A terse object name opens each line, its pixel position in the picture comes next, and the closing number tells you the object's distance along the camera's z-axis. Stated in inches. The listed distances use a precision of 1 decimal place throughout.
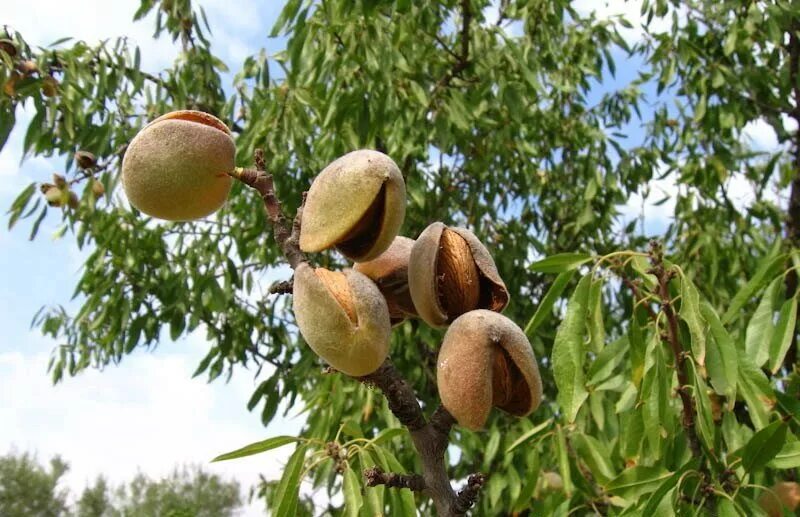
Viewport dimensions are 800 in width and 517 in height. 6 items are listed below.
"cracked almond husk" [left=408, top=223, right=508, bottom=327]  11.6
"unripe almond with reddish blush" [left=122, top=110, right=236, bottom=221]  11.9
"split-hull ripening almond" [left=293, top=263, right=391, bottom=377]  10.6
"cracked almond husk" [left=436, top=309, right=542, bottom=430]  10.8
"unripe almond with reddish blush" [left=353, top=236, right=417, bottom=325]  12.5
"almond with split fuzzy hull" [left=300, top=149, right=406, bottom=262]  11.2
